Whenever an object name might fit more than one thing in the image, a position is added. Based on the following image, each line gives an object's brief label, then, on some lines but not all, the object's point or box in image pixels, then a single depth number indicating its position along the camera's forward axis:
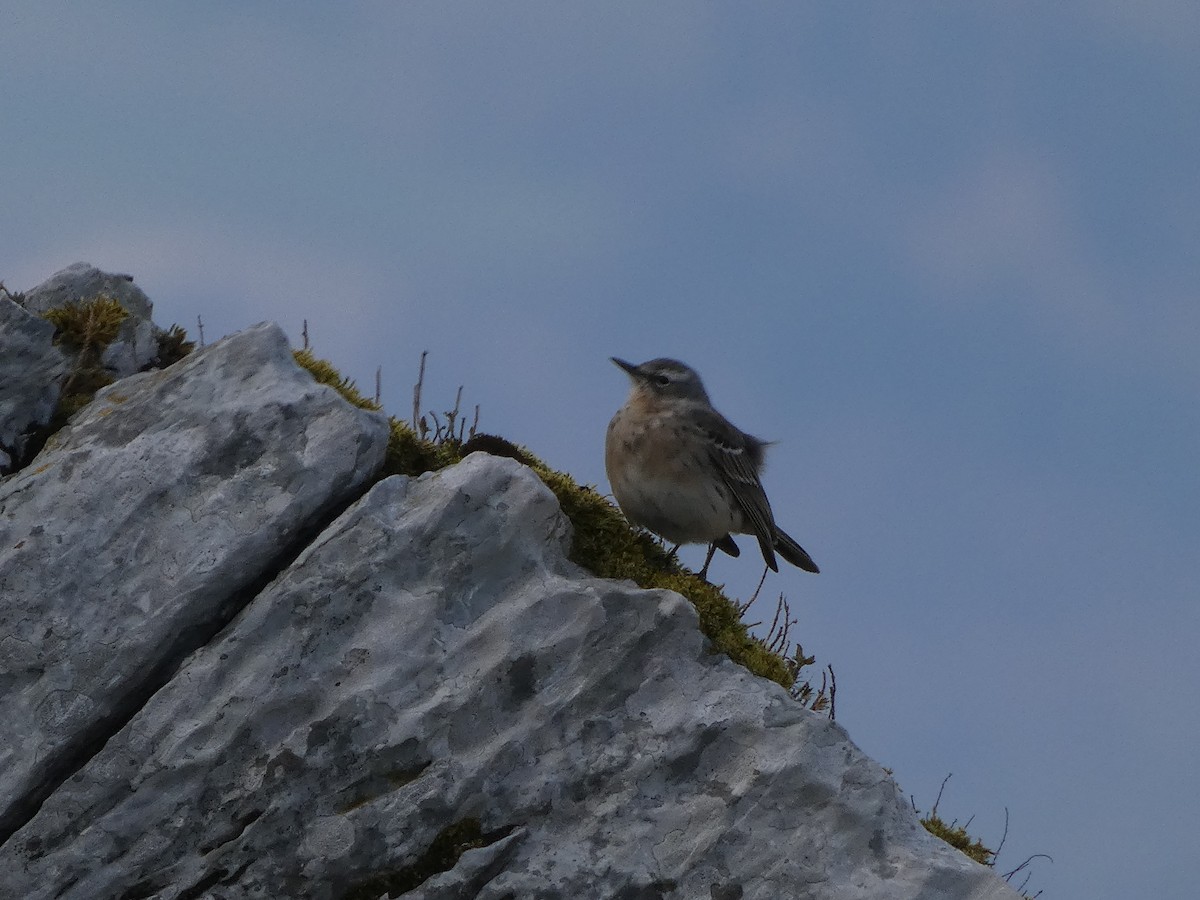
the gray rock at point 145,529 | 14.38
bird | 19.87
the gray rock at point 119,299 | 18.28
